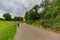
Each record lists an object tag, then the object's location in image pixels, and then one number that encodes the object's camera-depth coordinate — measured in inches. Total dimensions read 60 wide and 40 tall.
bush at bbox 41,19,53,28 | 268.7
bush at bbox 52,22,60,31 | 211.8
